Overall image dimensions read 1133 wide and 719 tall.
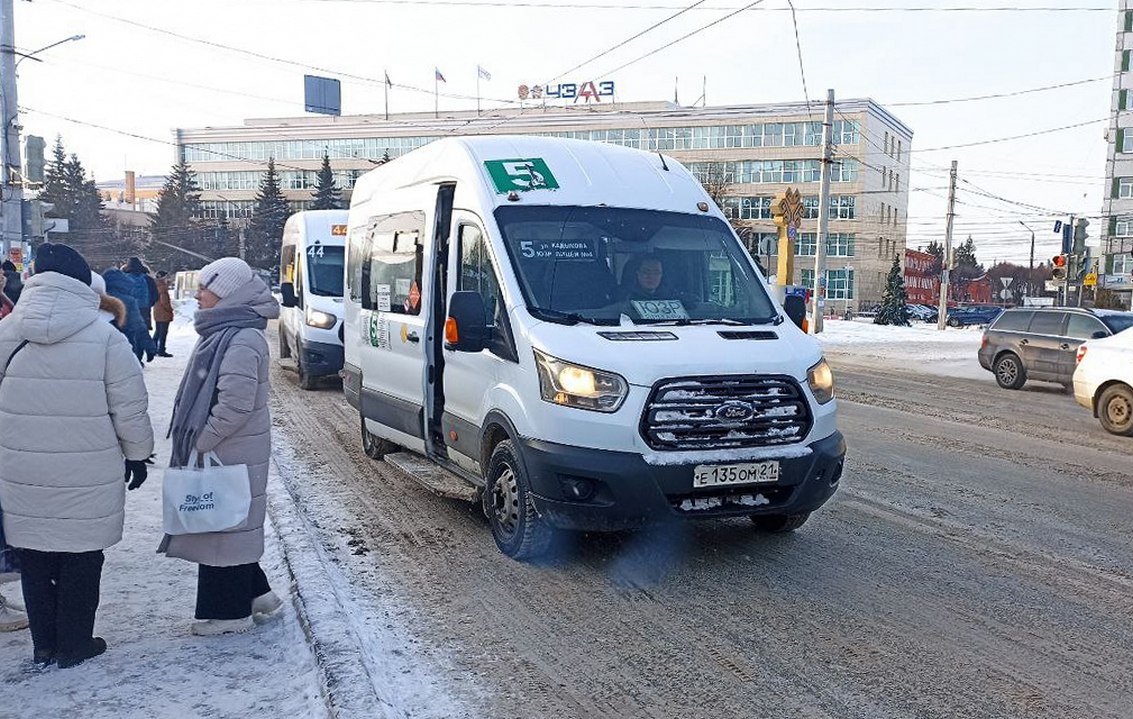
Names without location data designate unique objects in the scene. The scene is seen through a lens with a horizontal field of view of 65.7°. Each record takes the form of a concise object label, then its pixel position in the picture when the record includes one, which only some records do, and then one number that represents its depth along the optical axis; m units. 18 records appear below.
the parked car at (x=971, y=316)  58.88
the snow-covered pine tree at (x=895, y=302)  53.66
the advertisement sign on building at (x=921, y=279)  93.69
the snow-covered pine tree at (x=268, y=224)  82.69
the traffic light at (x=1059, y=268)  33.06
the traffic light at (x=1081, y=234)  33.16
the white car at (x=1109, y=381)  11.05
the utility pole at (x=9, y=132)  16.58
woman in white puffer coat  3.81
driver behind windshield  5.83
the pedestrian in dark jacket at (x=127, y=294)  12.98
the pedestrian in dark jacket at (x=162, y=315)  17.50
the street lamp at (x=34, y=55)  20.12
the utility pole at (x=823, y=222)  29.25
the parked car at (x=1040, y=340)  15.91
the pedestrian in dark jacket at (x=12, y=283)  8.82
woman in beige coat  4.14
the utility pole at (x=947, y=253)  41.75
